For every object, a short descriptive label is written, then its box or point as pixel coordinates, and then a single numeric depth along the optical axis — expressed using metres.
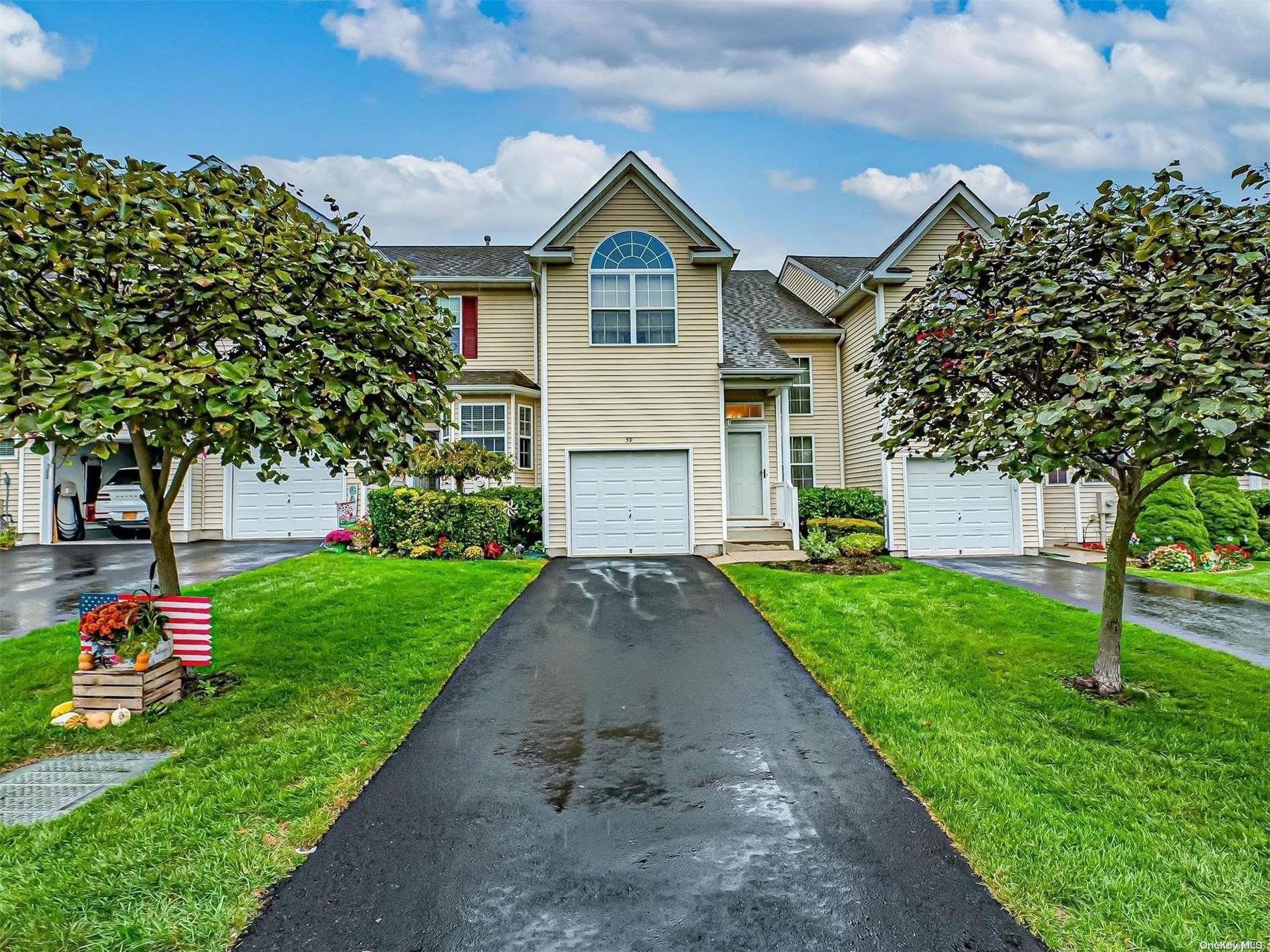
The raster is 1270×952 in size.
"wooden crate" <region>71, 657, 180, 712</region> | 4.79
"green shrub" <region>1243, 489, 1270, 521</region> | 15.37
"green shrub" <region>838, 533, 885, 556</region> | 12.71
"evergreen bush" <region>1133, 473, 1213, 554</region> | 13.05
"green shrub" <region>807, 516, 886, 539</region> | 13.84
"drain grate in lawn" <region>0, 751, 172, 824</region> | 3.54
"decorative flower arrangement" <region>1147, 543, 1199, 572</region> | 12.27
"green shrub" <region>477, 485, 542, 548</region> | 13.66
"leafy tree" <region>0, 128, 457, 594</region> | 3.65
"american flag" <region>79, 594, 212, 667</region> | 5.25
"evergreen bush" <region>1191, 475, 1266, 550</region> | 13.98
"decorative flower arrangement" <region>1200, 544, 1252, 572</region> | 12.31
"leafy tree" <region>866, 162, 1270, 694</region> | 3.75
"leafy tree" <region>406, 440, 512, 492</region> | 12.50
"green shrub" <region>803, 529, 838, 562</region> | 11.80
